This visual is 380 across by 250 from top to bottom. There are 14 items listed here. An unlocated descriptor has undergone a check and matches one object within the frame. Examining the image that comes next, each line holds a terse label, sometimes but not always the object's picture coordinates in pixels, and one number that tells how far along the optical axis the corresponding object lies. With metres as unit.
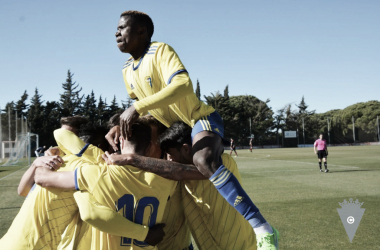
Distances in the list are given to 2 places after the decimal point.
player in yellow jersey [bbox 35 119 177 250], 2.45
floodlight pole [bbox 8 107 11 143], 33.04
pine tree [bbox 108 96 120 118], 69.75
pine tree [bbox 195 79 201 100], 81.24
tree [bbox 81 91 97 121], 67.31
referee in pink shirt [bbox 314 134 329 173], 17.61
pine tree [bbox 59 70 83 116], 66.06
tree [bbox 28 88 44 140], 57.85
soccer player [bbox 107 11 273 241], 2.93
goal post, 31.12
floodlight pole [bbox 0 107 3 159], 29.79
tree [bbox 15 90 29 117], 65.00
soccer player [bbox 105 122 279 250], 3.18
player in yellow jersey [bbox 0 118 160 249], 2.38
